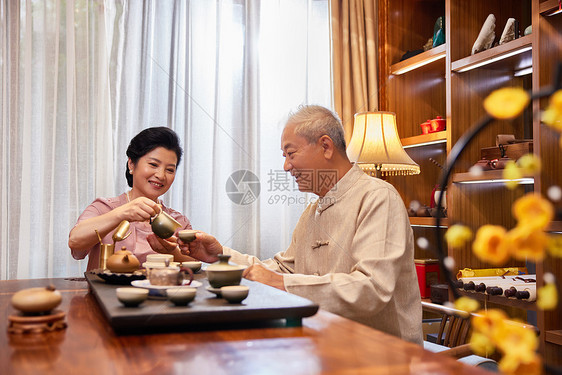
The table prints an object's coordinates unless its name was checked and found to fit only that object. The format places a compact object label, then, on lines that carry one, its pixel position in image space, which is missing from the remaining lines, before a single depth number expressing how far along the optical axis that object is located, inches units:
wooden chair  73.7
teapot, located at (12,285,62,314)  42.5
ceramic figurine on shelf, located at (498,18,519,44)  103.2
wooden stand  41.4
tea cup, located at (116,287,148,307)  43.6
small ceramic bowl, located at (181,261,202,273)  67.9
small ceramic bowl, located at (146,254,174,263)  64.7
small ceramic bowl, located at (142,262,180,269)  59.4
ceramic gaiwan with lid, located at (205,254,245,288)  50.1
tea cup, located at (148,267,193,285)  50.0
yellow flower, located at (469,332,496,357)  18.9
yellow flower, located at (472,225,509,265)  17.6
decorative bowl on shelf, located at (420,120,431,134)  128.7
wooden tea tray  40.5
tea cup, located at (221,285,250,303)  45.7
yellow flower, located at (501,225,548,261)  17.1
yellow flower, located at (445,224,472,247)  18.2
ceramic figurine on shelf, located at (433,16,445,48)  125.0
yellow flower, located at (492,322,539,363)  16.8
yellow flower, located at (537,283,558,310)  16.9
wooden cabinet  92.0
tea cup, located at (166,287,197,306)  44.0
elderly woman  85.0
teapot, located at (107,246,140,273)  63.5
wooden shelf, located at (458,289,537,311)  92.4
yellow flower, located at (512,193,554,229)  16.8
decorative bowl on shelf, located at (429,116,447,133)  125.3
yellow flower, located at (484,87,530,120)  17.8
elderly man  60.3
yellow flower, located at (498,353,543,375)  17.1
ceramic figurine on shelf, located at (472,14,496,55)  108.9
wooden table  32.3
